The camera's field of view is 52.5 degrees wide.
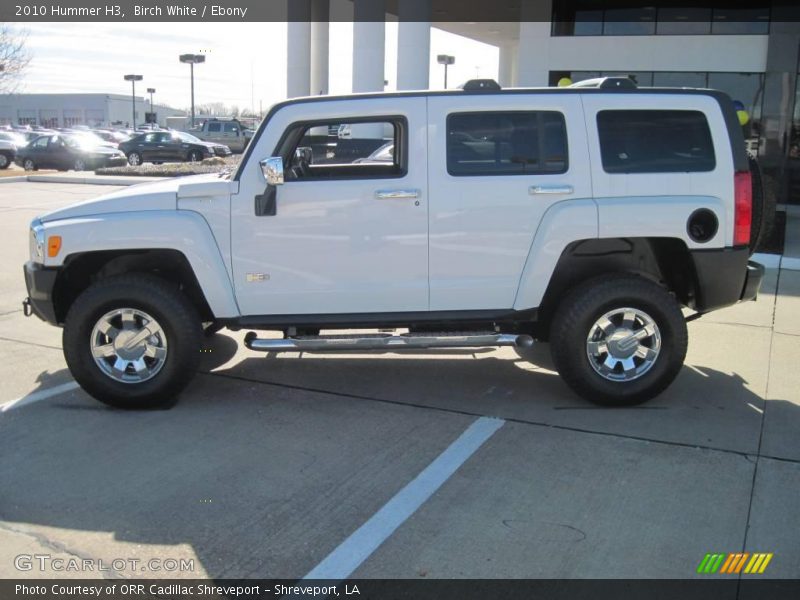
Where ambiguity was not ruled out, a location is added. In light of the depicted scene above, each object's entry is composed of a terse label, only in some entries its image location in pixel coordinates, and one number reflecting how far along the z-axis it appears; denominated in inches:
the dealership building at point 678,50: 708.7
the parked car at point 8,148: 1323.8
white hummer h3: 213.5
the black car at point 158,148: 1306.6
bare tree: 1347.2
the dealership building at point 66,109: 4414.4
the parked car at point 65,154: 1182.3
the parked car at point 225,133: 1585.9
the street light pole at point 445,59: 2223.2
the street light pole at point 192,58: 2527.1
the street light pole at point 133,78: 3353.8
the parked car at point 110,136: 1832.1
